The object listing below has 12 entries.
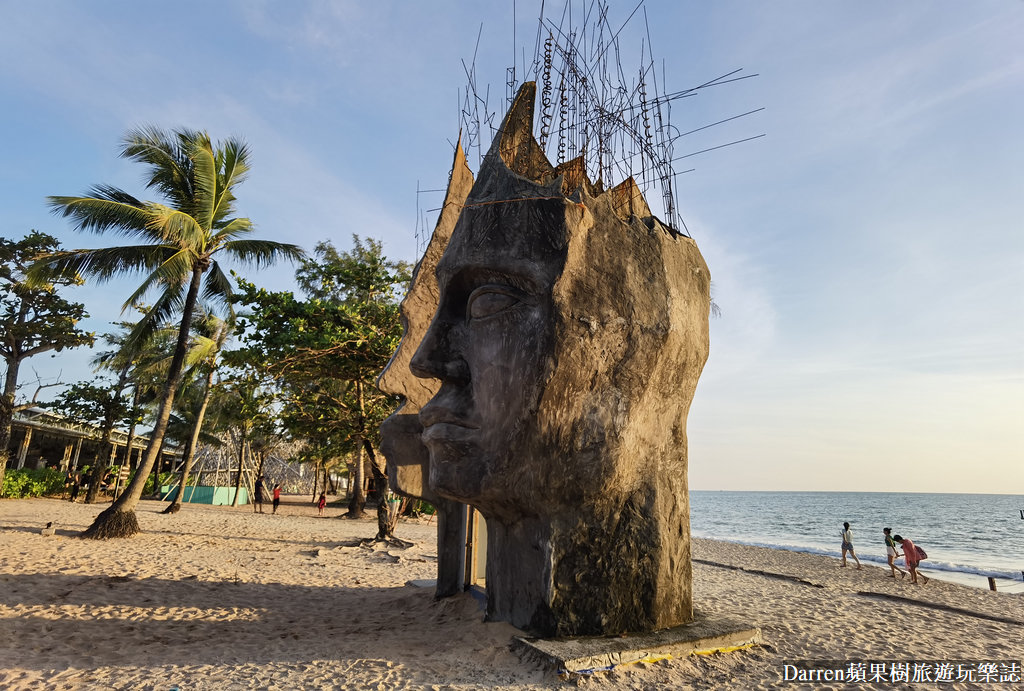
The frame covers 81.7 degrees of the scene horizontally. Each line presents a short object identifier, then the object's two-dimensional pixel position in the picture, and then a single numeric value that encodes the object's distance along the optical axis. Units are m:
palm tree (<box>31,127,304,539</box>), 13.06
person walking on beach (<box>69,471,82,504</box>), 24.78
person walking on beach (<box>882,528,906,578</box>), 13.84
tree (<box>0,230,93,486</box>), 16.78
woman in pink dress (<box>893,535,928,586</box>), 12.58
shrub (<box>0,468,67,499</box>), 22.76
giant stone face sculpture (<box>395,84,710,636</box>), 5.10
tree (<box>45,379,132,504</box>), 20.66
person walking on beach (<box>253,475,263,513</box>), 24.99
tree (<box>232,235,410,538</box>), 12.80
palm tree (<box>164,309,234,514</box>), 21.38
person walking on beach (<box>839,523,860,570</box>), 15.53
